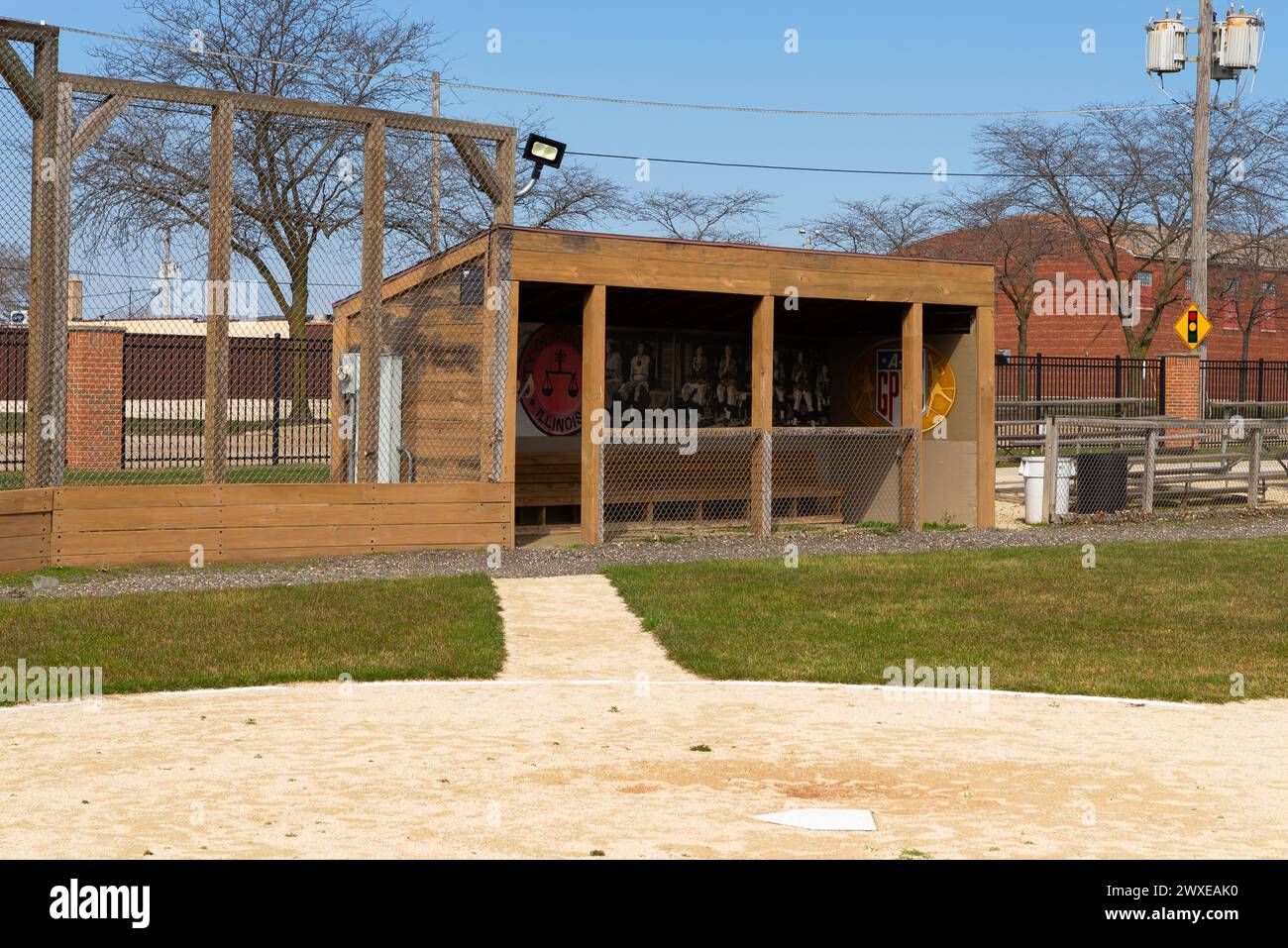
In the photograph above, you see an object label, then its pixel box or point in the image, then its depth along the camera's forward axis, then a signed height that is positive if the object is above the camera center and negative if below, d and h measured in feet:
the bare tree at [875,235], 167.63 +24.56
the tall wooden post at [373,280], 48.70 +5.31
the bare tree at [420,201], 109.70 +18.31
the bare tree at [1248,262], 138.31 +19.20
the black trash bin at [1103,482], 64.28 -1.65
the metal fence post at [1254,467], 69.10 -0.95
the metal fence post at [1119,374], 105.58 +5.17
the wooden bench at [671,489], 57.82 -1.98
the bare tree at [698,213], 159.02 +25.23
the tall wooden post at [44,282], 43.80 +4.61
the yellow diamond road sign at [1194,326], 86.71 +7.16
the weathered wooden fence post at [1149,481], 65.46 -1.62
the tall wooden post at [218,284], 45.98 +4.78
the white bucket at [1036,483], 63.62 -1.69
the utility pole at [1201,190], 91.66 +16.34
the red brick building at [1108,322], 160.04 +15.08
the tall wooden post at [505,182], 50.16 +8.86
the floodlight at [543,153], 49.55 +9.79
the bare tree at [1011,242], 145.28 +20.54
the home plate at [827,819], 19.74 -5.18
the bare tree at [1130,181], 134.31 +24.96
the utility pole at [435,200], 98.07 +16.61
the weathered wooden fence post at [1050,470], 61.46 -1.07
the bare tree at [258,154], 87.51 +18.13
